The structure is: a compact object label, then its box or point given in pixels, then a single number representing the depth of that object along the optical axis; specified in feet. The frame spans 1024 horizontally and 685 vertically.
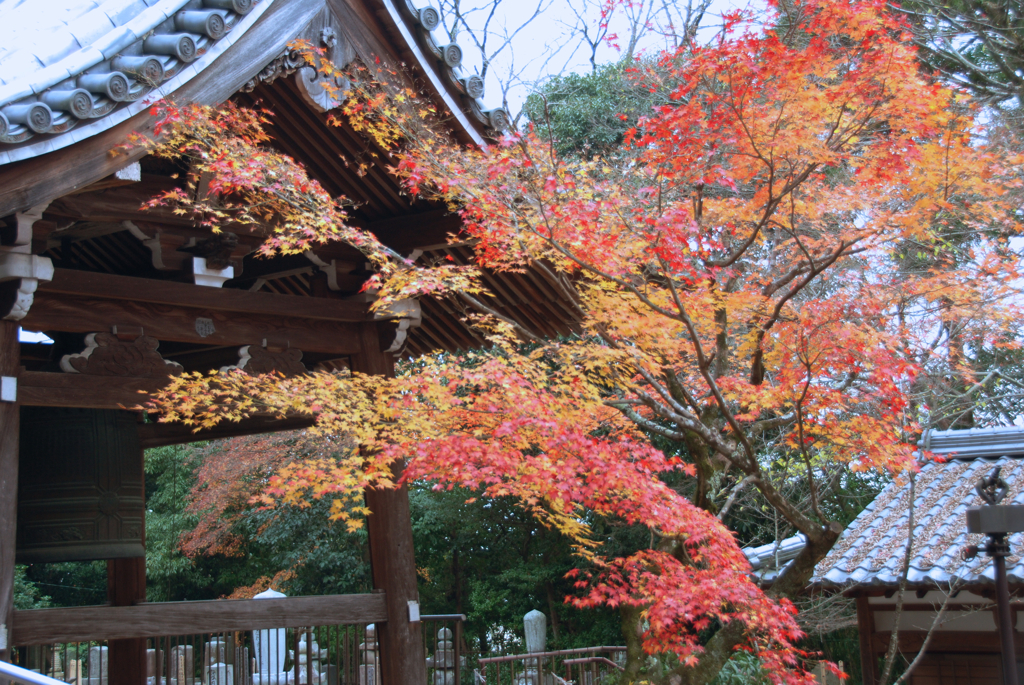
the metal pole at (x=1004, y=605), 13.21
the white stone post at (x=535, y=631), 44.86
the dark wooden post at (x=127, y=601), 21.86
